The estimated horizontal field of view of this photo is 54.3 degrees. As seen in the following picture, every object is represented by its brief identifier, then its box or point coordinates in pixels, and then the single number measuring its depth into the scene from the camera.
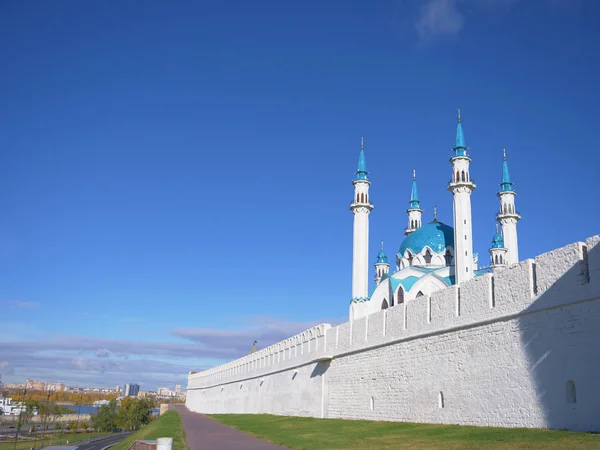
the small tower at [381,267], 52.75
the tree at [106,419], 81.50
